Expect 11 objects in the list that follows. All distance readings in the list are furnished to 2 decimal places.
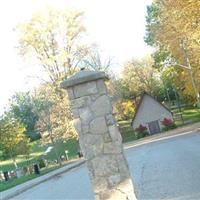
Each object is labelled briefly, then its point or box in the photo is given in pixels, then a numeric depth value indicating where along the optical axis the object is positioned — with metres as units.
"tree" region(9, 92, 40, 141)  88.00
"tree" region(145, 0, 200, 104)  25.88
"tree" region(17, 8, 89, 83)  46.81
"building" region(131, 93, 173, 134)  65.69
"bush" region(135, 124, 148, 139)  63.14
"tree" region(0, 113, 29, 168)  49.47
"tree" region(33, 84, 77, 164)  46.25
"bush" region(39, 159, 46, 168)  45.12
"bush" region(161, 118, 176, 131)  61.50
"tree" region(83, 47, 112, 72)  59.28
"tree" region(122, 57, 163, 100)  83.62
